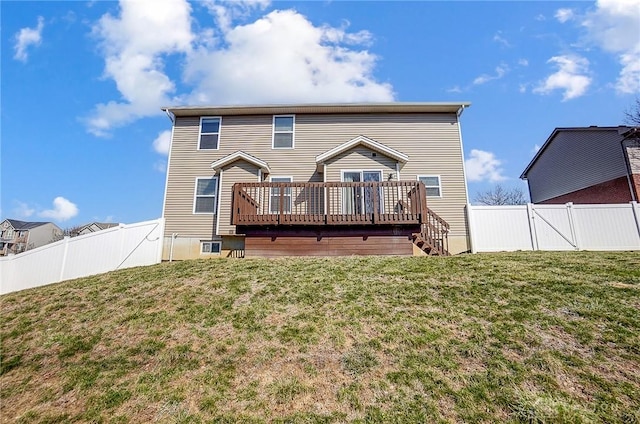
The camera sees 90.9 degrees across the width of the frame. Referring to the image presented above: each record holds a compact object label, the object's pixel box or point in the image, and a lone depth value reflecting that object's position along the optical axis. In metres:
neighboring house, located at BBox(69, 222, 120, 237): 50.17
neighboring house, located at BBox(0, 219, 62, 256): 48.41
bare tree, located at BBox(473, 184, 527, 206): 38.78
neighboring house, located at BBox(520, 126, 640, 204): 14.15
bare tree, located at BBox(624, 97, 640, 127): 16.30
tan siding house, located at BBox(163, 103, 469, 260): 9.92
